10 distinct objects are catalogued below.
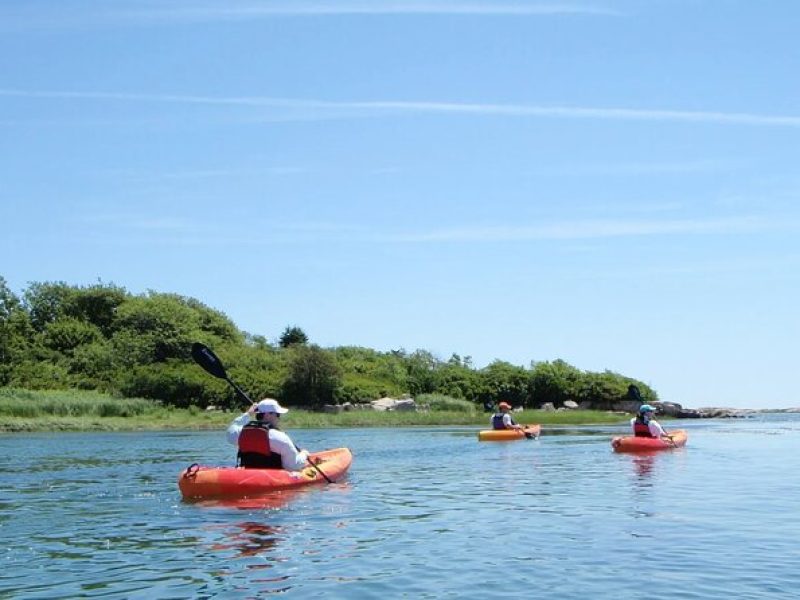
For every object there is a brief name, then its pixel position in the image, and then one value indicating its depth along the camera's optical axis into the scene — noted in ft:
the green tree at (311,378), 175.63
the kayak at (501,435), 98.27
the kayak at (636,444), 79.97
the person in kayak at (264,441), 49.01
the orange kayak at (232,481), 45.65
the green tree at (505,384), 210.79
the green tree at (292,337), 238.68
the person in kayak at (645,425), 84.02
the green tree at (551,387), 219.61
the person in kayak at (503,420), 102.99
